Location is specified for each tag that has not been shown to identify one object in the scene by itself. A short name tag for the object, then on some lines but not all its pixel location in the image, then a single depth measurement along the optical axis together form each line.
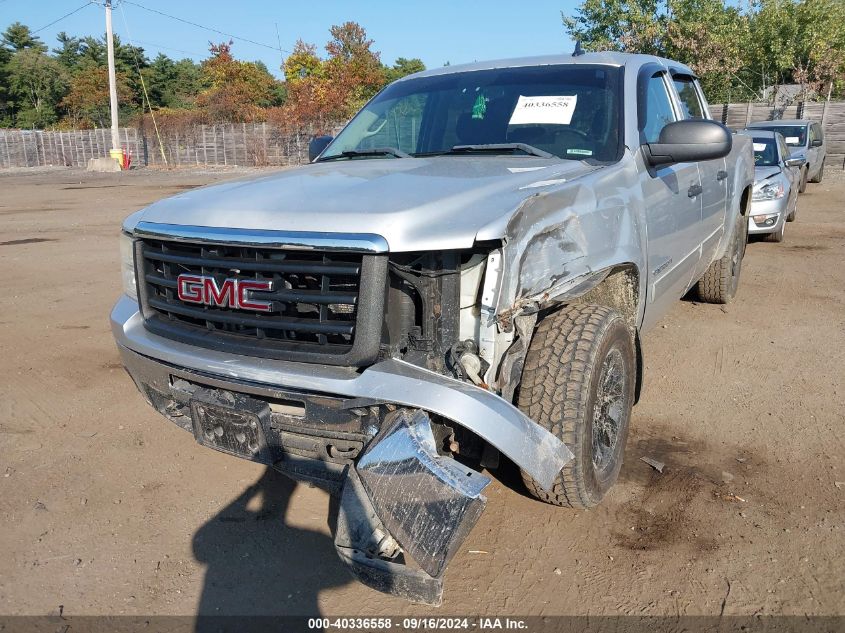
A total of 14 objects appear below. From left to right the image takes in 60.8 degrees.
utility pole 33.38
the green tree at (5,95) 58.75
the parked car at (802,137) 15.00
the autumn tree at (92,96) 54.12
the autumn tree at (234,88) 41.34
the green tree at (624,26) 29.69
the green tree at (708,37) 28.19
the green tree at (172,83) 61.59
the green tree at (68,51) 67.75
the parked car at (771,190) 9.36
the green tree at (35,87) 58.53
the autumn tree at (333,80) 33.75
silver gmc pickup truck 2.19
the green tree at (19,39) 65.25
